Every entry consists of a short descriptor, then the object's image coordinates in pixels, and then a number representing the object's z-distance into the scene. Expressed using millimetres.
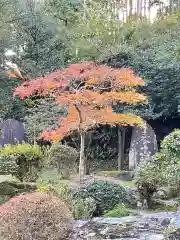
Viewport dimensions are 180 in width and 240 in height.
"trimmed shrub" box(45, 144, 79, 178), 11891
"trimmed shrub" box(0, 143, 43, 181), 11297
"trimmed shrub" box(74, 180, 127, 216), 8516
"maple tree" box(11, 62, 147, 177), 11234
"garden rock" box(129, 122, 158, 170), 15859
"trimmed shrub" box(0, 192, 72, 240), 5223
